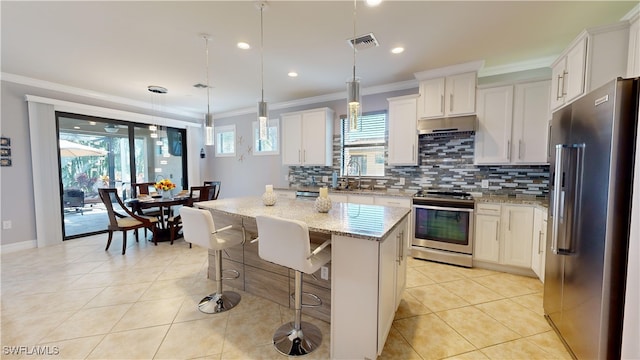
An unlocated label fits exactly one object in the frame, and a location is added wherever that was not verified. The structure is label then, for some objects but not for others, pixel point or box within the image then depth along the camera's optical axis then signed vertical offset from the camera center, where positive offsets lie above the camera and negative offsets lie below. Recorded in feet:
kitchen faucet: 14.63 +0.21
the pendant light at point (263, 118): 7.34 +1.43
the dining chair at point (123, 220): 12.11 -2.77
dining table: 12.95 -1.98
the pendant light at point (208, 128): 8.32 +1.29
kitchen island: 5.13 -2.32
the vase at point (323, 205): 7.25 -1.09
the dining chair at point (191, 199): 13.69 -1.85
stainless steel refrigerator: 4.45 -0.91
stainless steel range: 10.37 -2.55
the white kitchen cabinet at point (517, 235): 9.59 -2.58
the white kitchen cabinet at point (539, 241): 8.81 -2.63
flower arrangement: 14.17 -1.10
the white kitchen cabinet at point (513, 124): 9.87 +1.83
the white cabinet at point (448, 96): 10.83 +3.23
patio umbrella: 14.17 +0.95
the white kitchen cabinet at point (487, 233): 10.08 -2.64
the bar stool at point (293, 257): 5.12 -1.96
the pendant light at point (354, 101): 5.70 +1.51
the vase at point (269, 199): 8.29 -1.06
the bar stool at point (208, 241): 6.61 -2.05
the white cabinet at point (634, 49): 6.06 +2.96
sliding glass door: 14.37 +0.21
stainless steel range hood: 10.78 +1.93
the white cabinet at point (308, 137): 14.65 +1.81
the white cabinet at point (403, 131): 12.11 +1.83
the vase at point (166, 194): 14.24 -1.59
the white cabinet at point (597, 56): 6.52 +3.05
